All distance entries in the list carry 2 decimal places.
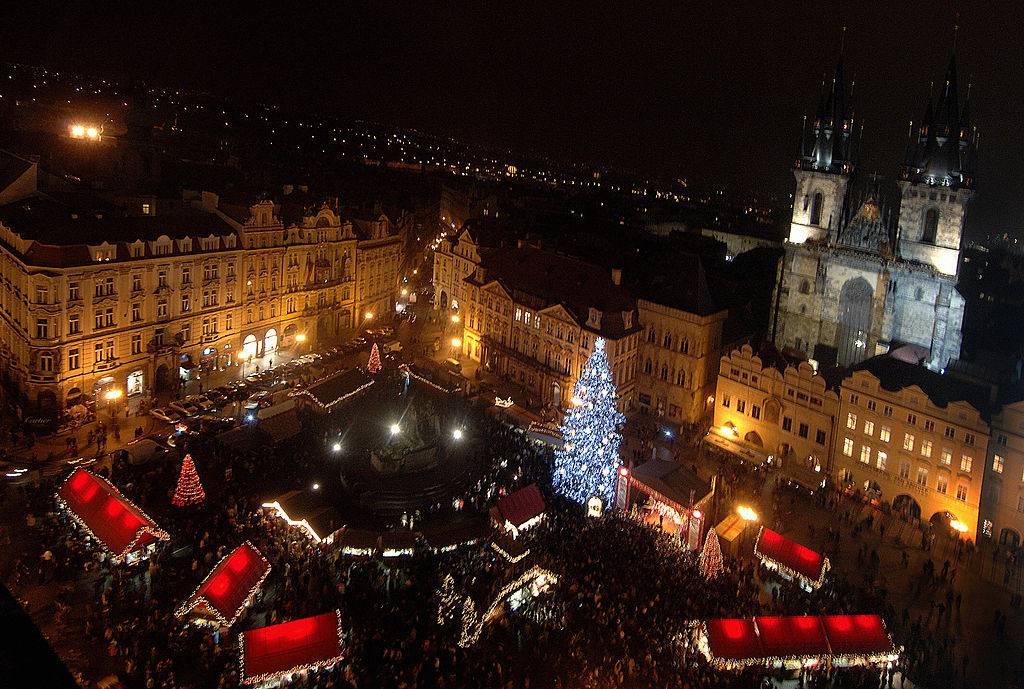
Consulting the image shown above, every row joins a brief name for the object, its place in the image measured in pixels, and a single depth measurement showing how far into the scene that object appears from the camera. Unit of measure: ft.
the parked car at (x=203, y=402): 155.33
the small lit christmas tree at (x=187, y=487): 113.42
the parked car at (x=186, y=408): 152.46
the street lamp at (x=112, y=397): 155.12
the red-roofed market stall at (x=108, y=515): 99.96
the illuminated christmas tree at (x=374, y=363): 173.81
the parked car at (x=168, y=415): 149.54
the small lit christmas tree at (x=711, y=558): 108.06
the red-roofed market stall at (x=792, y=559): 108.88
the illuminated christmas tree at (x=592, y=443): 129.08
